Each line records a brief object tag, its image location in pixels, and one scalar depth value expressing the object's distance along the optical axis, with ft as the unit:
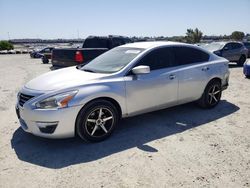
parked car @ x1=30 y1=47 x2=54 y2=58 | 74.15
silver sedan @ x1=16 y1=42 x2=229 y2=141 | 10.00
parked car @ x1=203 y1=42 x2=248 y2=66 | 34.96
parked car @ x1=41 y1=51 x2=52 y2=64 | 52.97
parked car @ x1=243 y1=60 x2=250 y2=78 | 25.53
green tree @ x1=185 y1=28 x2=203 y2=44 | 134.91
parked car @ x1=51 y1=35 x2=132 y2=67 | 24.46
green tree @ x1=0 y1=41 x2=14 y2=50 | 150.28
